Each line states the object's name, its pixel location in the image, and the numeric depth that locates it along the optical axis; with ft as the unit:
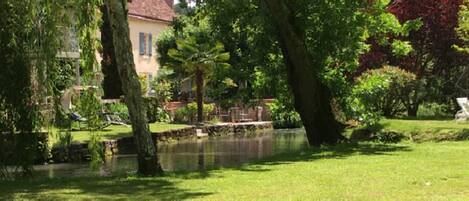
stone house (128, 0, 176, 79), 156.59
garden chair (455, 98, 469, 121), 74.54
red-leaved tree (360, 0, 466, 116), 92.32
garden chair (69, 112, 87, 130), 77.41
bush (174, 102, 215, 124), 113.09
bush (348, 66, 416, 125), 66.23
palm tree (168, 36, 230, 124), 111.55
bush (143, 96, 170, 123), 105.70
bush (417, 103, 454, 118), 96.61
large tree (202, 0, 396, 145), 61.00
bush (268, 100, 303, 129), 116.98
